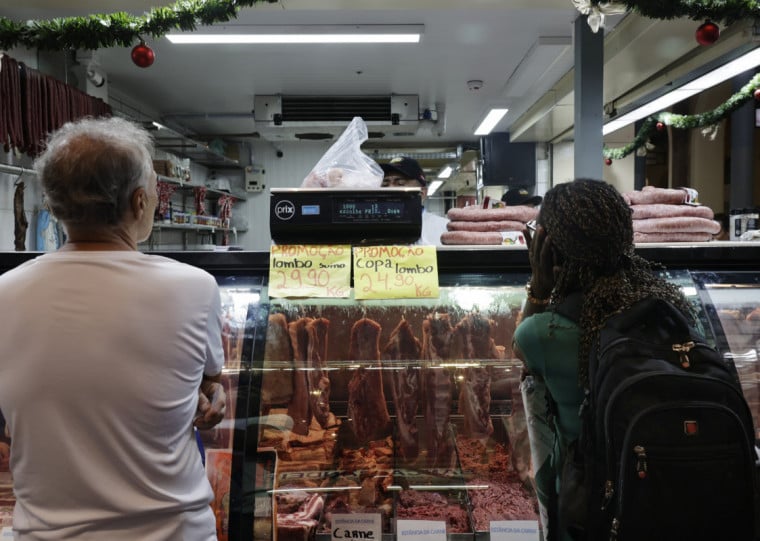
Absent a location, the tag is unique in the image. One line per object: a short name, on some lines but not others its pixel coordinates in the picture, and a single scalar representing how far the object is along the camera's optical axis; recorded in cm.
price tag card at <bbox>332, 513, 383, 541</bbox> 187
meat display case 182
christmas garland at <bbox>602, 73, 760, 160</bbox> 502
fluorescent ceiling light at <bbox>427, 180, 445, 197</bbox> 1348
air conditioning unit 752
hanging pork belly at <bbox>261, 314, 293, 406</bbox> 226
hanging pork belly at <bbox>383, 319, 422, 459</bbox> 229
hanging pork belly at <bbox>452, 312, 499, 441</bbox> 231
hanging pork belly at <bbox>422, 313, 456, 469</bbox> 229
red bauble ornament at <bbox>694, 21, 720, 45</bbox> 337
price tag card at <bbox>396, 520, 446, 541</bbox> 186
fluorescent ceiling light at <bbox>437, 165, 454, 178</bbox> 1169
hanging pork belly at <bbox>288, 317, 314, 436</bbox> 225
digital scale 184
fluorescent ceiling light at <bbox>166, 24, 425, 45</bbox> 536
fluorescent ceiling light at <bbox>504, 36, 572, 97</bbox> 602
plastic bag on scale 200
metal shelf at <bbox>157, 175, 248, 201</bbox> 713
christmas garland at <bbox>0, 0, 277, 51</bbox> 287
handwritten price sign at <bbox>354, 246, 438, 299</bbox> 181
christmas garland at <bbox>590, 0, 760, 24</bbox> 276
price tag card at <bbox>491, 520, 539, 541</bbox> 185
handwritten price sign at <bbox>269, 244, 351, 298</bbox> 183
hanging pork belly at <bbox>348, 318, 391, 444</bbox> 230
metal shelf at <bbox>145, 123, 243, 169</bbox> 721
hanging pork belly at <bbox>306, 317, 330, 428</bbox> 229
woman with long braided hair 136
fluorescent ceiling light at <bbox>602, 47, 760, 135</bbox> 430
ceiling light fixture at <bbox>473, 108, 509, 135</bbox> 876
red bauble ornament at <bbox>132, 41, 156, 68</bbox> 402
